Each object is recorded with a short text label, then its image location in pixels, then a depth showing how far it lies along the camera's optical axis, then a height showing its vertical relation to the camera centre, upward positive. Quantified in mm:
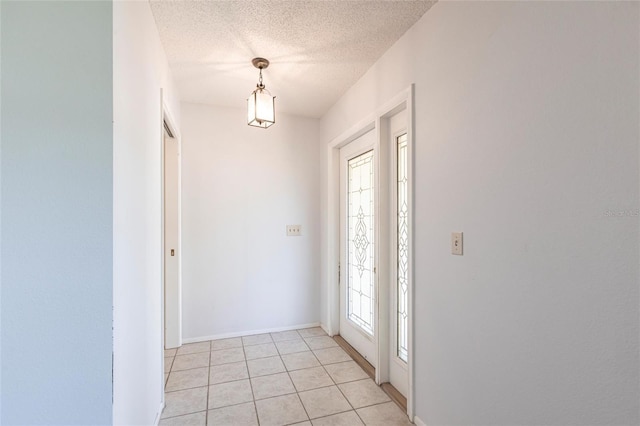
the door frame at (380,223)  1875 -68
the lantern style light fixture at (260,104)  2295 +839
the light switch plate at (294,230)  3406 -167
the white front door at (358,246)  2656 -296
